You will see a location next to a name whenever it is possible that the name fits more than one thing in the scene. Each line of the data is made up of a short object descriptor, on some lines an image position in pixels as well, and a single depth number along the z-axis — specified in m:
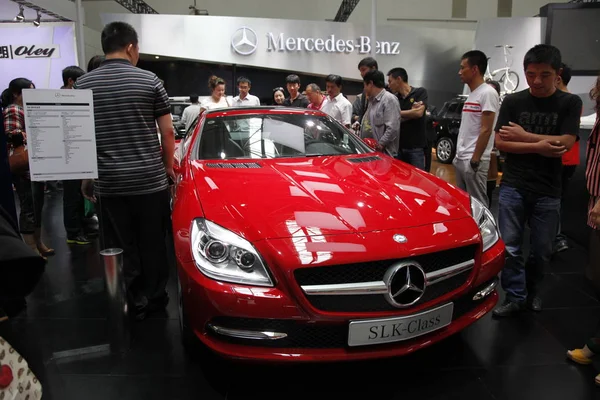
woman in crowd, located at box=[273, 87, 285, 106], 6.46
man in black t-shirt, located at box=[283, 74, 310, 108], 5.99
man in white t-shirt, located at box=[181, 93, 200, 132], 5.12
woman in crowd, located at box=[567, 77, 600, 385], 1.87
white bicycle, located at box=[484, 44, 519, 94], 10.10
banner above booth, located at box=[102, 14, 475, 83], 10.00
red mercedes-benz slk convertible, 1.66
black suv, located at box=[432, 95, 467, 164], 8.94
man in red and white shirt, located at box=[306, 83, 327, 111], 5.43
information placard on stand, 2.18
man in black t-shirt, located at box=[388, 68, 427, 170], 4.27
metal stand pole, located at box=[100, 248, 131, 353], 2.27
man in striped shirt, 2.30
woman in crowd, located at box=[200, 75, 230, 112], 5.48
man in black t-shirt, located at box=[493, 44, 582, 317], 2.29
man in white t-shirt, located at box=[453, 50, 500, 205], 3.06
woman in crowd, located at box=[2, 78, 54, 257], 3.45
